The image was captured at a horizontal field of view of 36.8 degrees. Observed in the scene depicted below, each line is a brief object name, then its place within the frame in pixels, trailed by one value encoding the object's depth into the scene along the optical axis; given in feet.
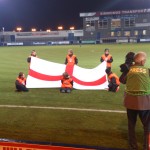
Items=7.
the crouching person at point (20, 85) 27.40
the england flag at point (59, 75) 28.64
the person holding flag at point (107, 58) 32.77
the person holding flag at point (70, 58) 32.63
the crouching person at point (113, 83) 26.54
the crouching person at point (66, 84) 26.88
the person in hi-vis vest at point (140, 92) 11.59
